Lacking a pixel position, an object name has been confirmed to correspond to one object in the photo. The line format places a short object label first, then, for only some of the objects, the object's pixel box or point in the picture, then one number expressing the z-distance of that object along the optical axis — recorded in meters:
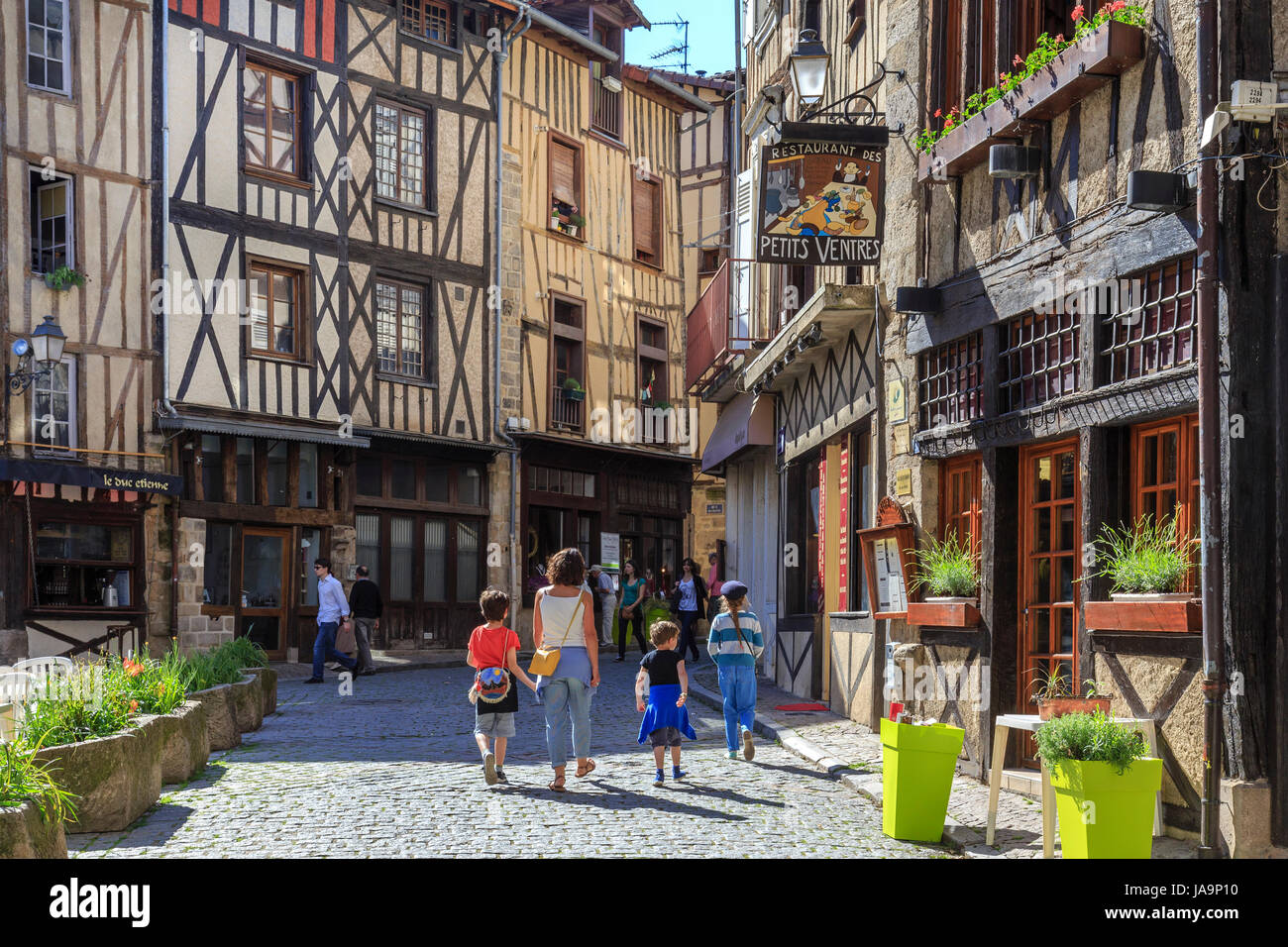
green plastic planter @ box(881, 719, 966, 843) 7.32
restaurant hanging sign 11.10
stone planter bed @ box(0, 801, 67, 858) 4.90
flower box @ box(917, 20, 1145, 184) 7.78
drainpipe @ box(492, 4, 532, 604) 23.98
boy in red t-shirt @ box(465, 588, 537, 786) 9.10
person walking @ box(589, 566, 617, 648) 22.41
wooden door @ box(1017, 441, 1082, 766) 8.69
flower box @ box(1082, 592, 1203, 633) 7.02
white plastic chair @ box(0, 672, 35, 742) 7.17
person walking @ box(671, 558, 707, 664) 19.70
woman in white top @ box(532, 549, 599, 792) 9.03
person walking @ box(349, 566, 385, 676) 17.33
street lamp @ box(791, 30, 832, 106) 11.50
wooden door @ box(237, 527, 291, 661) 20.05
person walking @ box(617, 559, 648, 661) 21.08
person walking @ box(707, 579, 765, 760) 10.26
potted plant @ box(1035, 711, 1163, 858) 6.10
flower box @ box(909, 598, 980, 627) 9.44
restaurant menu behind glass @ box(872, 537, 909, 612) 10.70
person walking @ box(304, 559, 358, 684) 16.94
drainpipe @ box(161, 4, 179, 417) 19.02
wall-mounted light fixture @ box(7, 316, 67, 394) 16.67
